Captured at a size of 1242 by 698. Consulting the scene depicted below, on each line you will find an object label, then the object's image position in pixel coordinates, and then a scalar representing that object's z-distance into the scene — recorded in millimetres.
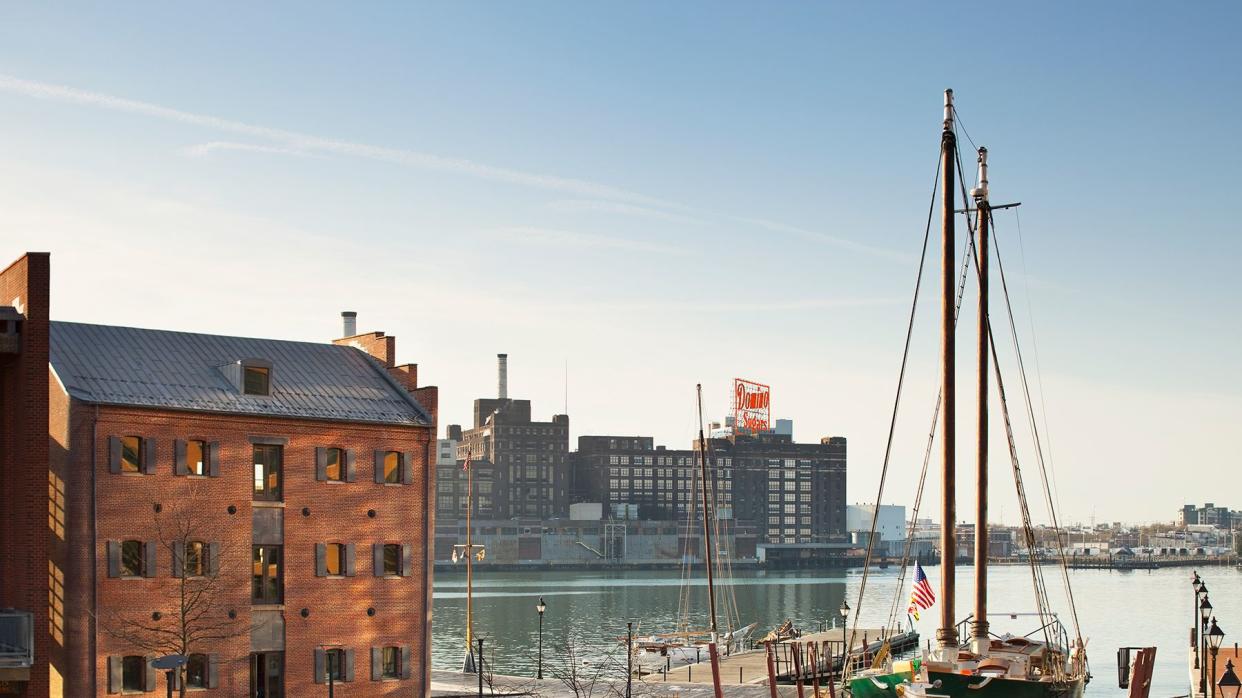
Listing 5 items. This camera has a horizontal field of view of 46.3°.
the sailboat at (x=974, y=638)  40906
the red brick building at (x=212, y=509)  51969
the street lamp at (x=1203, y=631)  54875
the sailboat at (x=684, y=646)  95250
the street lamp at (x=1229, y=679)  45125
